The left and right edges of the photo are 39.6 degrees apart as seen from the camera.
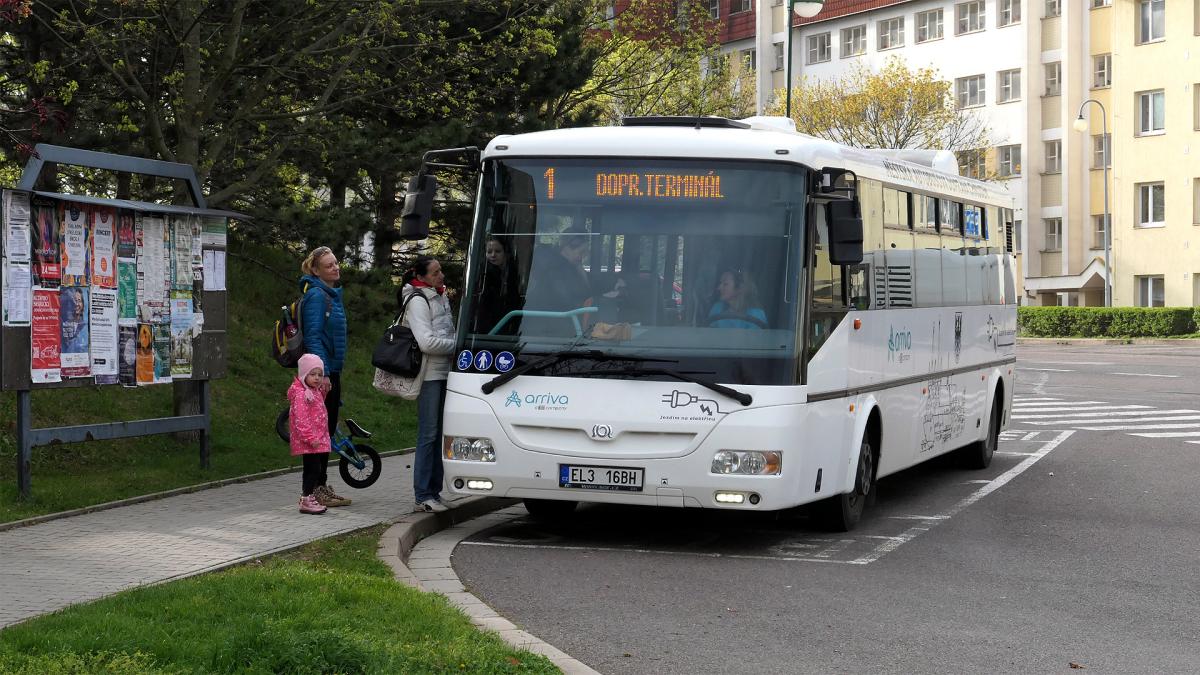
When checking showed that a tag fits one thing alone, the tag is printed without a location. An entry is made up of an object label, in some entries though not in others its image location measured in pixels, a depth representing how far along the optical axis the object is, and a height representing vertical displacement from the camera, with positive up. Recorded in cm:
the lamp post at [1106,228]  5775 +262
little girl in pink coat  1162 -81
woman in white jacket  1173 -41
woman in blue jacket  1201 -7
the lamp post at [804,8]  2455 +441
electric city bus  1036 -11
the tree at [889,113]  6231 +716
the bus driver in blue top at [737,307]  1055 -2
